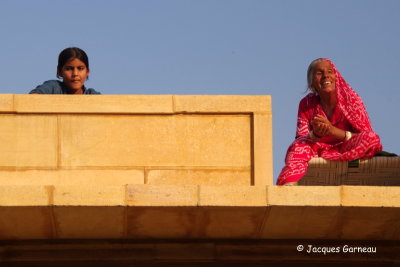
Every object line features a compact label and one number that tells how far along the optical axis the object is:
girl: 13.45
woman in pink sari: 12.71
